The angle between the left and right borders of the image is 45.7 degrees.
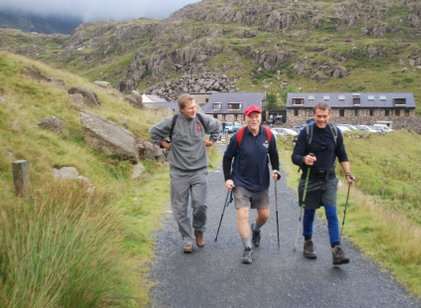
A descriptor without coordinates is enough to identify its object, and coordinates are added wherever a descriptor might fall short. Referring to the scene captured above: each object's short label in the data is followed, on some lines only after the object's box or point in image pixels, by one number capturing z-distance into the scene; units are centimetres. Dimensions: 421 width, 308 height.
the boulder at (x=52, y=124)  1519
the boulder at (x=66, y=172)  1086
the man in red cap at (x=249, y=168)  731
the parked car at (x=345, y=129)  6731
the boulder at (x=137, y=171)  1490
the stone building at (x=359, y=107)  10200
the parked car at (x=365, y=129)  7360
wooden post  733
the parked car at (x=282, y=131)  6666
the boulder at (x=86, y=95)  2266
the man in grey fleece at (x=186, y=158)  778
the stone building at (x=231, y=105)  10119
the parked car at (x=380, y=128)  7703
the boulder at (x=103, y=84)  3578
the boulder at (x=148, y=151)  1733
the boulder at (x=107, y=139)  1507
